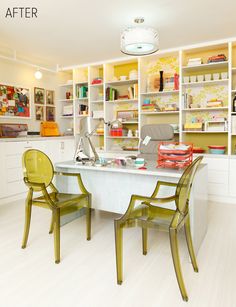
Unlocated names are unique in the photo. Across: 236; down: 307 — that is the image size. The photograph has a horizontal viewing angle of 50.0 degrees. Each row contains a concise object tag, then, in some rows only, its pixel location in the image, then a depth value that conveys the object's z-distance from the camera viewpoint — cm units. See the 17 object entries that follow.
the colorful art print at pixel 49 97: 530
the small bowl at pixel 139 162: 254
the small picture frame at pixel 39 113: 504
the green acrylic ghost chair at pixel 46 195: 215
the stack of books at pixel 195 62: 405
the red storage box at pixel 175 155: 226
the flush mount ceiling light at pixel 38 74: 453
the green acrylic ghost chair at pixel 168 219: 163
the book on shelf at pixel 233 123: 386
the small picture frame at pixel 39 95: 502
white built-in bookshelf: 409
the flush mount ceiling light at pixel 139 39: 263
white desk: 216
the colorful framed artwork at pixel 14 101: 434
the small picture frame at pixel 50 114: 530
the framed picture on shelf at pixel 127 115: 489
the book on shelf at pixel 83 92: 525
